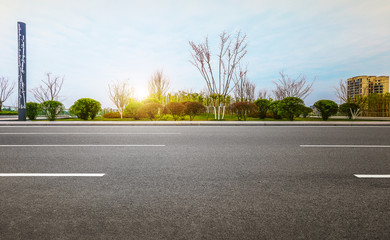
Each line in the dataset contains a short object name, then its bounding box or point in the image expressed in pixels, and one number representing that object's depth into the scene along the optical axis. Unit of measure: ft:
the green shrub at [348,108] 76.79
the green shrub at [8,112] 98.84
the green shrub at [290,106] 63.31
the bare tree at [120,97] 90.79
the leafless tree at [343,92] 112.37
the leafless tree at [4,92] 127.30
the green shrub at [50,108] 62.90
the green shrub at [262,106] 74.18
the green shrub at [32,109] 66.69
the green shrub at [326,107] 65.77
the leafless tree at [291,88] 112.43
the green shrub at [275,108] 68.16
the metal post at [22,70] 60.23
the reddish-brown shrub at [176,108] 63.67
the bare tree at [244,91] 120.57
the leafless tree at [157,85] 102.31
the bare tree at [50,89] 124.07
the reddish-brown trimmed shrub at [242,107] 64.85
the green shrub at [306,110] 81.15
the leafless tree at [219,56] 69.92
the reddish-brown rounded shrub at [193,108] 63.93
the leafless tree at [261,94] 141.14
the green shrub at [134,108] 66.80
